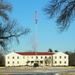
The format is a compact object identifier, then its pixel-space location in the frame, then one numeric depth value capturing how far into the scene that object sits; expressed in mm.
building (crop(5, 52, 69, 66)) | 121987
